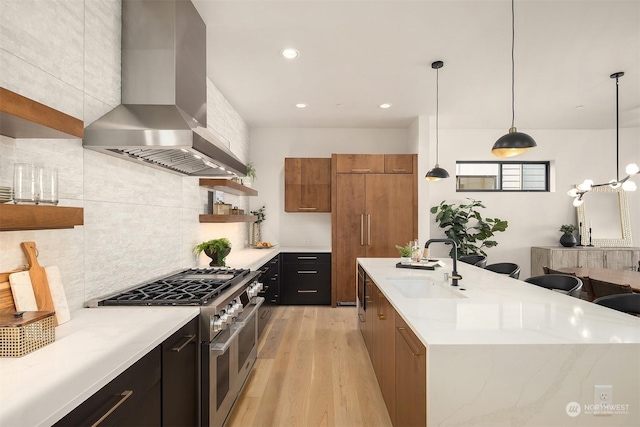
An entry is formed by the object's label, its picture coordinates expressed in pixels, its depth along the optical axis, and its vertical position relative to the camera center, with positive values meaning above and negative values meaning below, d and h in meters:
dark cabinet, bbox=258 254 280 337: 3.80 -0.96
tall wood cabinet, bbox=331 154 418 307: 5.32 +0.08
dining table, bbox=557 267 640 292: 3.30 -0.65
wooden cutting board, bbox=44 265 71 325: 1.50 -0.36
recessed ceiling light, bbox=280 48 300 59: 3.15 +1.51
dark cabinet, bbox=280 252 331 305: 5.35 -1.03
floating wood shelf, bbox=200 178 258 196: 3.51 +0.30
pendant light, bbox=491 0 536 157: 2.38 +0.50
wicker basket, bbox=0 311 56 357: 1.13 -0.41
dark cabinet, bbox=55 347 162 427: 0.98 -0.62
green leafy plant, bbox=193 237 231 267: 3.31 -0.35
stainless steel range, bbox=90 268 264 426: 1.85 -0.63
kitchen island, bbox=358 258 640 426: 1.29 -0.62
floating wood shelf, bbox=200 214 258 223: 3.55 -0.04
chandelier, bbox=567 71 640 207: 3.62 +0.37
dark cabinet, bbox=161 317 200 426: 1.50 -0.78
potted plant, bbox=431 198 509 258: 5.69 -0.19
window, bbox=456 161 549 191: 6.19 +0.72
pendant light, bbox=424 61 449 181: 4.02 +0.49
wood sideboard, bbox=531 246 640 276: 5.50 -0.68
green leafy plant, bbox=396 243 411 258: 3.58 -0.39
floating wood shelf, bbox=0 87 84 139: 1.08 +0.32
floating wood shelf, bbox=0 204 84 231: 1.06 -0.01
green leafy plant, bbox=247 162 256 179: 5.11 +0.66
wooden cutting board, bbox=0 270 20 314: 1.30 -0.32
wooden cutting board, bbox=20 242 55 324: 1.43 -0.28
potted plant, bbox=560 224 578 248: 5.70 -0.36
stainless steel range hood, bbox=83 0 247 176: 1.82 +0.75
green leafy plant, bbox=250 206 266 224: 5.86 +0.00
